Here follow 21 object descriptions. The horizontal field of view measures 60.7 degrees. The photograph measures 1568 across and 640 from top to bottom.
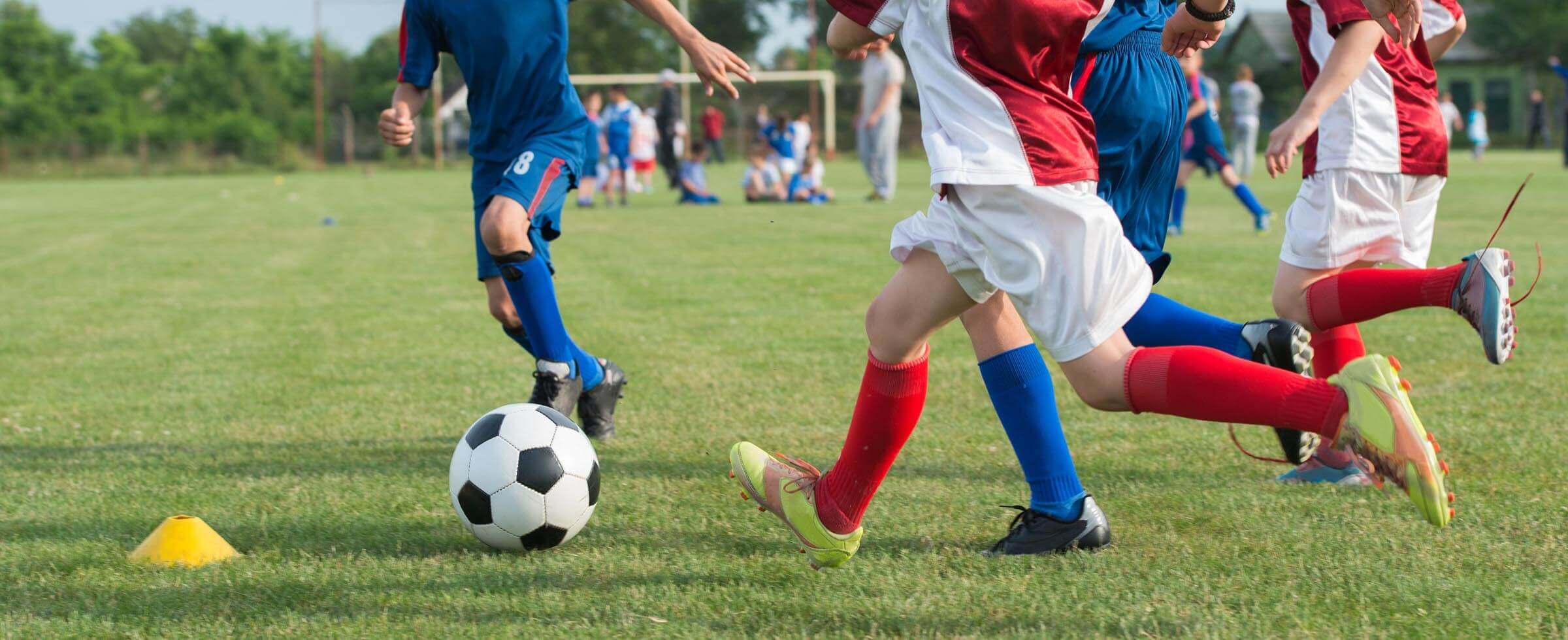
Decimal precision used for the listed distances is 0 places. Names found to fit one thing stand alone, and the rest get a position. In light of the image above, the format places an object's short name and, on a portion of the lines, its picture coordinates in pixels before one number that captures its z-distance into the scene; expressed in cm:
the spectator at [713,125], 3719
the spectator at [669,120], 2312
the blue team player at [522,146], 435
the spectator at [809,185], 1944
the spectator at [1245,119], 2453
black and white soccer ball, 315
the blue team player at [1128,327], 298
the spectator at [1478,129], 3588
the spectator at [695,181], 1961
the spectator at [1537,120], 4162
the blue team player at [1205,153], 1202
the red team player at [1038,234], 243
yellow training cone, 307
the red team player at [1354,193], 371
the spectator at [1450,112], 3633
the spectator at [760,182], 1992
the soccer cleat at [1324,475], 367
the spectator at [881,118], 1698
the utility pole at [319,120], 4650
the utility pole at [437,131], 4656
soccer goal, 3369
